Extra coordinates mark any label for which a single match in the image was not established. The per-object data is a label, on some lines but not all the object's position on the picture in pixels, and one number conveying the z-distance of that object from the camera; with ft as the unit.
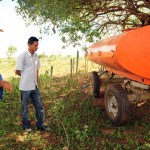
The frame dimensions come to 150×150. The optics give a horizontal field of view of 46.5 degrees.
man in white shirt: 13.19
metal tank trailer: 12.92
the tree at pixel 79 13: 17.66
